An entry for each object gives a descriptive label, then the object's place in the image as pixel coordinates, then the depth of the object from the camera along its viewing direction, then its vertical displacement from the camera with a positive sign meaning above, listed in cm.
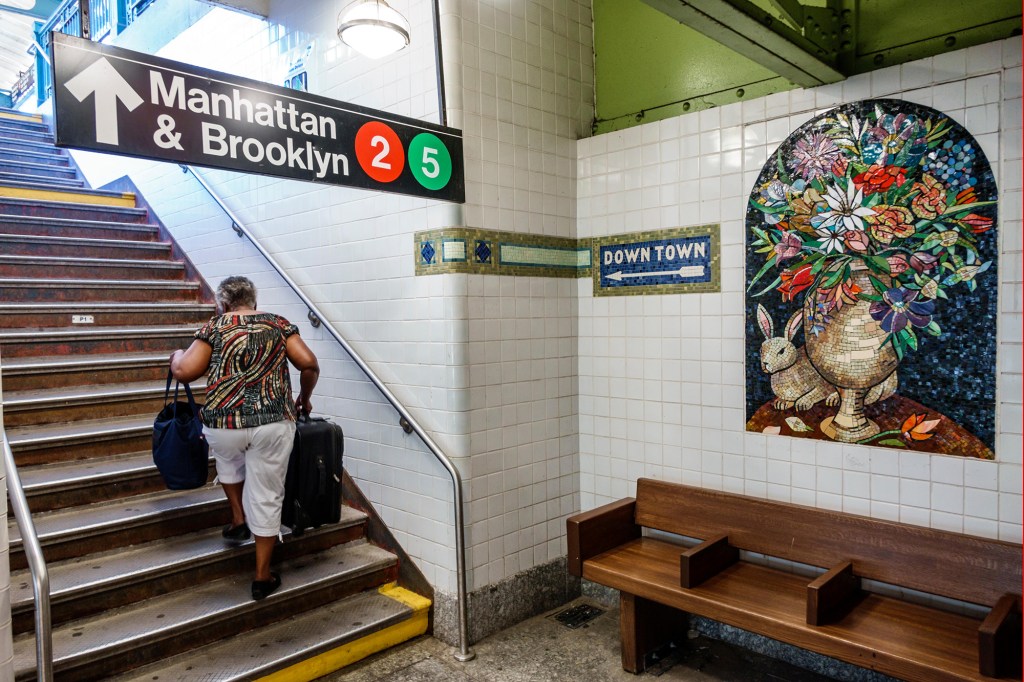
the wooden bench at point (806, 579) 248 -122
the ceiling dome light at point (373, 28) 265 +115
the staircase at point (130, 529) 296 -105
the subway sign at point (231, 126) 198 +67
